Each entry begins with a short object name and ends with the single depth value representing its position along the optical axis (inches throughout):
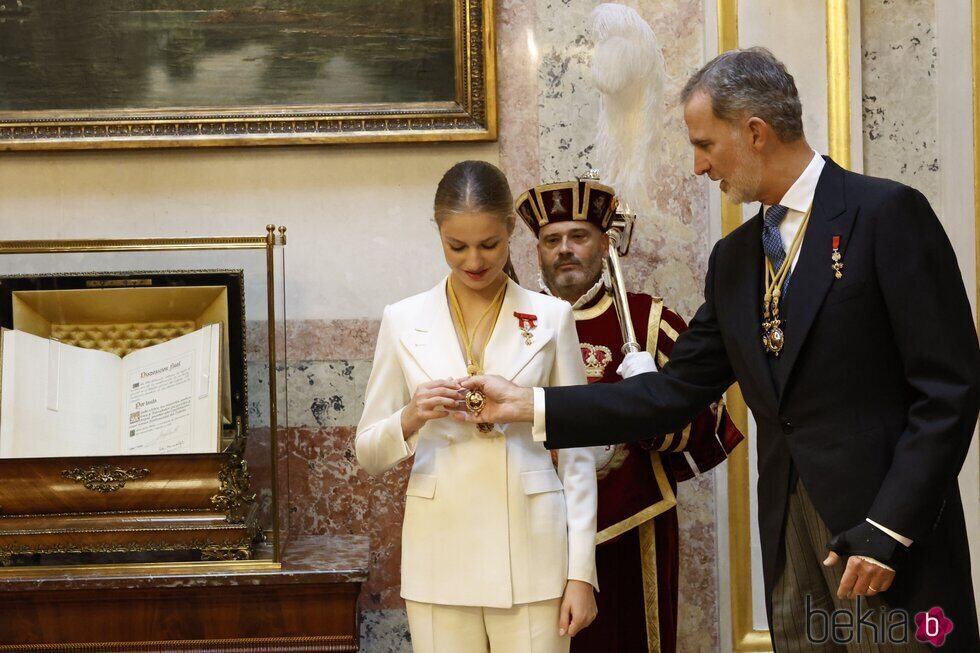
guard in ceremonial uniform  146.1
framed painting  172.6
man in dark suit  89.4
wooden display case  141.2
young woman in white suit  99.7
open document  141.9
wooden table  138.5
